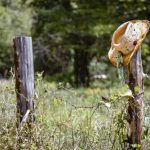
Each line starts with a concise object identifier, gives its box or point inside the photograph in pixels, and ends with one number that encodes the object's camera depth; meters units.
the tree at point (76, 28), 22.55
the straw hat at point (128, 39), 6.37
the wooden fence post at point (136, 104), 6.48
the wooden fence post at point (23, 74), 7.76
